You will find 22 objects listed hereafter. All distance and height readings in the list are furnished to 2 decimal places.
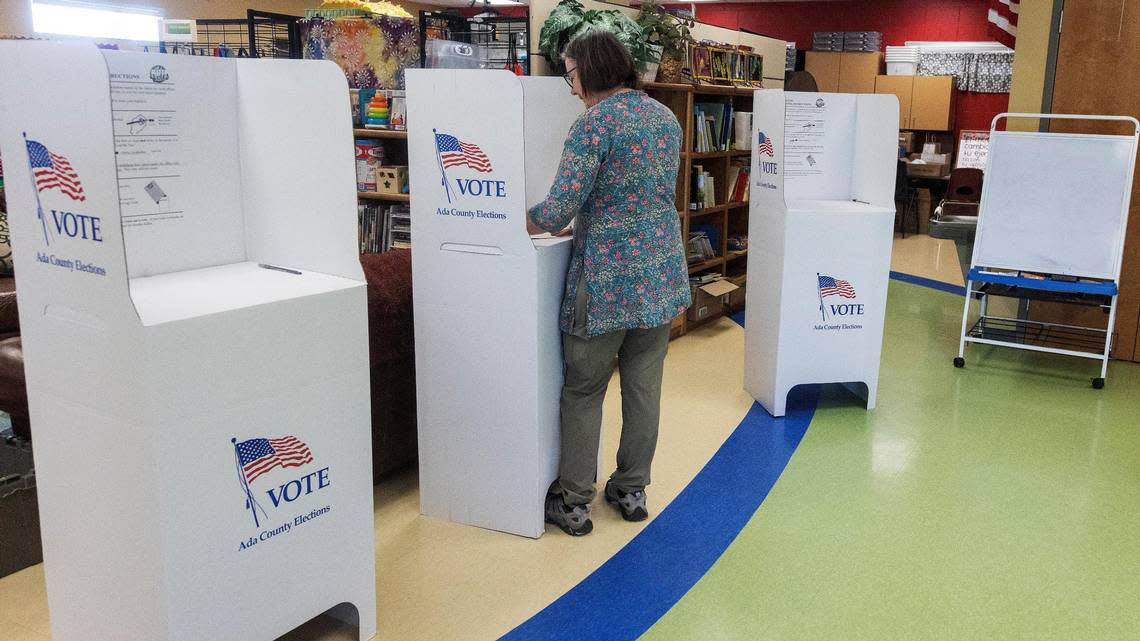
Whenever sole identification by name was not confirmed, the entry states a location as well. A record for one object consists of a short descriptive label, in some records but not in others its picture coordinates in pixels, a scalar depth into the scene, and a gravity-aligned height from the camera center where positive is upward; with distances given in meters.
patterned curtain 12.20 +0.87
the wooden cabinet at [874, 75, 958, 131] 12.16 +0.46
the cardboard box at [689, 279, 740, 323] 6.08 -1.13
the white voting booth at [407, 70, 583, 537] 2.95 -0.55
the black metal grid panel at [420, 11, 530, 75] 4.93 +0.52
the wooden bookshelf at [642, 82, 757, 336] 5.79 -0.26
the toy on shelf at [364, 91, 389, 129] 5.49 +0.10
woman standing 2.86 -0.35
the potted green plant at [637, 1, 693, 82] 5.42 +0.56
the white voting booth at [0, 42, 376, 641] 1.92 -0.47
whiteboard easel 5.05 -0.47
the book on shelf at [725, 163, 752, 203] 6.69 -0.37
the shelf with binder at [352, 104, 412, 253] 5.51 -0.41
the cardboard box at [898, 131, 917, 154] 12.32 -0.11
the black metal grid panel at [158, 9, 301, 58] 5.68 +0.55
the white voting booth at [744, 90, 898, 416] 4.31 -0.50
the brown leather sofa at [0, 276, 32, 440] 3.33 -0.95
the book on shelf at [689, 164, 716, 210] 6.12 -0.38
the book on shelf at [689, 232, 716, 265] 6.23 -0.79
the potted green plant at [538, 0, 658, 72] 4.67 +0.52
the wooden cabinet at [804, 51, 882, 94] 12.65 +0.85
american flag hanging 10.13 +1.29
